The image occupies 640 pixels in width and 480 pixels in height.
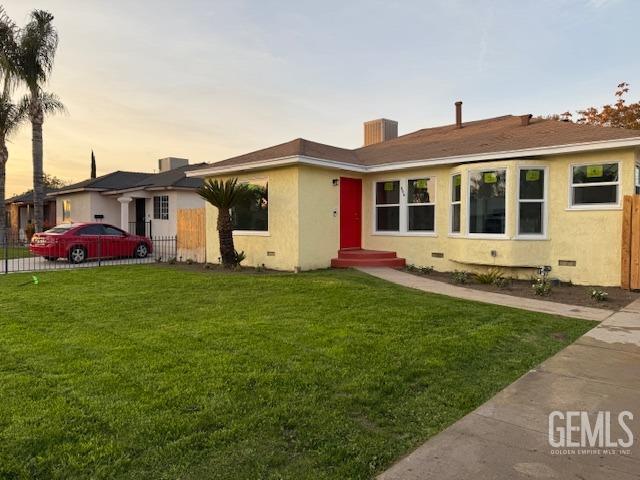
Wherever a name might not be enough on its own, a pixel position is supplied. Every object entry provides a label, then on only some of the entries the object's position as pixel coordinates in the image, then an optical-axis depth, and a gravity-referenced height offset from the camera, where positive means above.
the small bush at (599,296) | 8.68 -1.36
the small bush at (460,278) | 10.87 -1.28
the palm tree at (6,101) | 21.66 +6.24
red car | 15.73 -0.62
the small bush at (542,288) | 9.23 -1.29
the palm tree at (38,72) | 21.91 +7.62
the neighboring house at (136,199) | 21.20 +1.39
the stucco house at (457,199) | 10.32 +0.74
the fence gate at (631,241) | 9.62 -0.32
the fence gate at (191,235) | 15.87 -0.34
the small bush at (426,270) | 12.51 -1.24
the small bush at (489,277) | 10.56 -1.23
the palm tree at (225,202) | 12.73 +0.68
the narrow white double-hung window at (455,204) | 12.34 +0.62
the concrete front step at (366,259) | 13.24 -1.00
